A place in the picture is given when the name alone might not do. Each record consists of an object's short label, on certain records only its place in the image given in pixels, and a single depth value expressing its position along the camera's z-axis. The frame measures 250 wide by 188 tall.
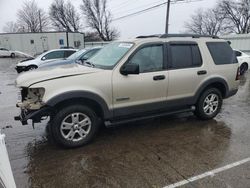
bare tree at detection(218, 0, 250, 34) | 39.02
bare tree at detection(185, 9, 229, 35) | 43.29
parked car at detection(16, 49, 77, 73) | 10.44
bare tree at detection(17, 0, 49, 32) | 51.27
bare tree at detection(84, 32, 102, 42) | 46.06
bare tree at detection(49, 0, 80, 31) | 46.66
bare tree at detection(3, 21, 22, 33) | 54.51
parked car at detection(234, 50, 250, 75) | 11.42
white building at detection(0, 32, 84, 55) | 31.11
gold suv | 3.17
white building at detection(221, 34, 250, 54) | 14.99
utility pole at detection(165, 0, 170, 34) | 18.15
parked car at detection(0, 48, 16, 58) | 28.61
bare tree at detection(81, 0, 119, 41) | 44.38
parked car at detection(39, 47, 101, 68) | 7.98
